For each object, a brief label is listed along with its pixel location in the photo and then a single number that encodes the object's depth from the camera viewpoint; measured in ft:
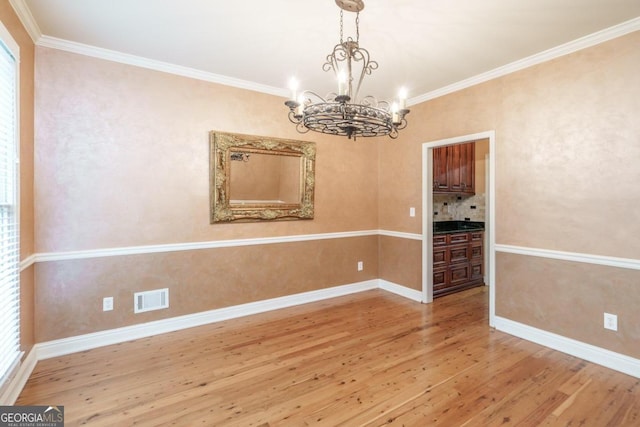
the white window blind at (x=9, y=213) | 6.30
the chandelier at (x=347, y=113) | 6.25
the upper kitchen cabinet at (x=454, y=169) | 15.67
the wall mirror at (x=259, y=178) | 11.27
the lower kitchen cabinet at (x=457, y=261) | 14.21
